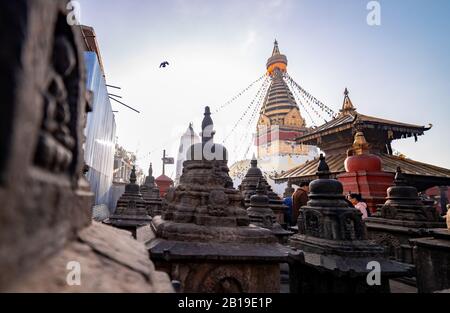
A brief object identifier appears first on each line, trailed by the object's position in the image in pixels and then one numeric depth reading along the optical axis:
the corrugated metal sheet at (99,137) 6.52
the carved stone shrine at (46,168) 0.58
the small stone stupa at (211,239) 2.76
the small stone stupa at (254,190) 8.52
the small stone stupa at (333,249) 3.27
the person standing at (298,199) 7.44
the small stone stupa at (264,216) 5.69
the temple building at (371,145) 10.77
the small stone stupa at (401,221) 5.19
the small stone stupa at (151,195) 10.45
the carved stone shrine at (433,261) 3.33
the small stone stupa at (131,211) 6.36
